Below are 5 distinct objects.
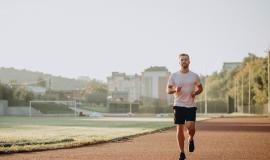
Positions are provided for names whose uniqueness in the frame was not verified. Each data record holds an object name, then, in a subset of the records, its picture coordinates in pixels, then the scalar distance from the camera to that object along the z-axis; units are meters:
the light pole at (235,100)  100.81
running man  9.85
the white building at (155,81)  163.00
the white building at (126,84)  176.50
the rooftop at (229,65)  189.00
